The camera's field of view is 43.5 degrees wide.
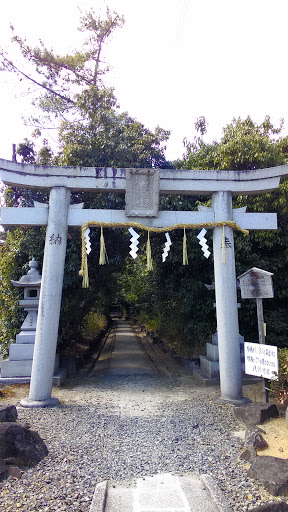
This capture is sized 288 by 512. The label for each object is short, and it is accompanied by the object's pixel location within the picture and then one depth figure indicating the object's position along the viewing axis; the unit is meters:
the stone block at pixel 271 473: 3.53
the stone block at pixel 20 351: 8.80
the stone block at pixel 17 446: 4.10
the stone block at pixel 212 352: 9.38
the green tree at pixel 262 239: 9.80
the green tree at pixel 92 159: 10.27
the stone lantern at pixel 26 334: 8.68
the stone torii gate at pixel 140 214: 6.95
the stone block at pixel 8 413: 5.05
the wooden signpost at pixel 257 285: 6.59
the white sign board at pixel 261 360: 5.71
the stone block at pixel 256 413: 5.48
